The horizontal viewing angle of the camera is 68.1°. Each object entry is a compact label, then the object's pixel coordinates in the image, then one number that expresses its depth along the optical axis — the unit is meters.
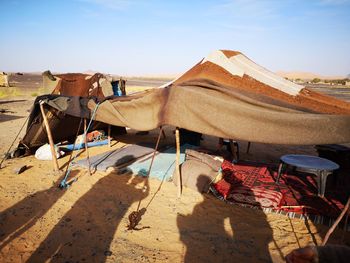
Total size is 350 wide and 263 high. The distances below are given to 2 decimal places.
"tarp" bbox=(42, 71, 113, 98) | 8.12
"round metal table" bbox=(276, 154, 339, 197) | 5.11
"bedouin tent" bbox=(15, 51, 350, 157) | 3.13
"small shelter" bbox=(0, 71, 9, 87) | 35.16
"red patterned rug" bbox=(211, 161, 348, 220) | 4.78
